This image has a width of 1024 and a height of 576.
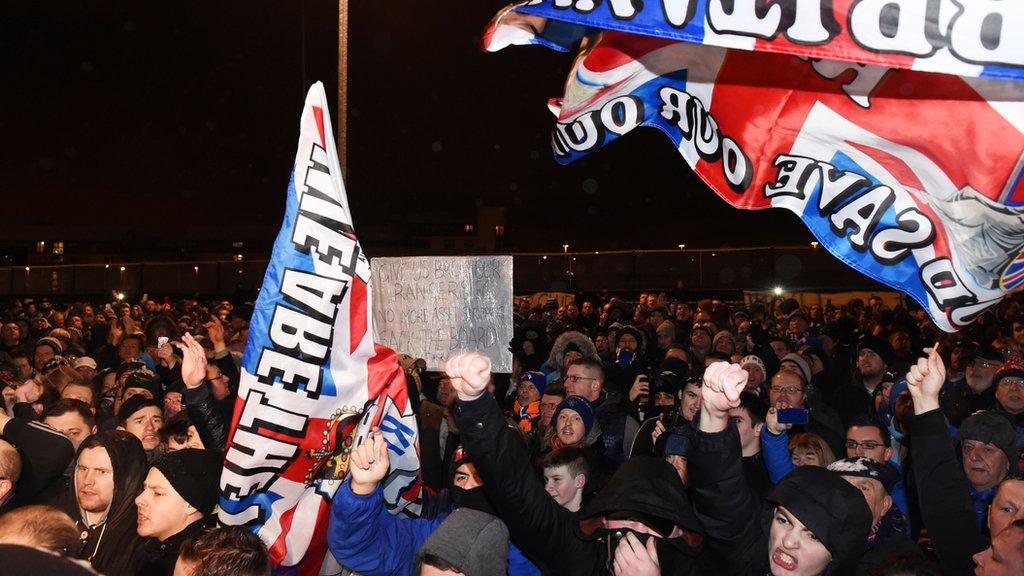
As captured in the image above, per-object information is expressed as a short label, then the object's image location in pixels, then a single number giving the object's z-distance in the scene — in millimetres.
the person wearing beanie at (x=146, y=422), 5227
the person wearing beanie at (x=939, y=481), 3352
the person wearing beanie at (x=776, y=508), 3037
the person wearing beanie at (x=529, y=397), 7000
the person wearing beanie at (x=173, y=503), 3648
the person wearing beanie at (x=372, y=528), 3389
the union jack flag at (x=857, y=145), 3570
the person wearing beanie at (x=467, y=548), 2938
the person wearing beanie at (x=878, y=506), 3604
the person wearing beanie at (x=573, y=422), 5480
